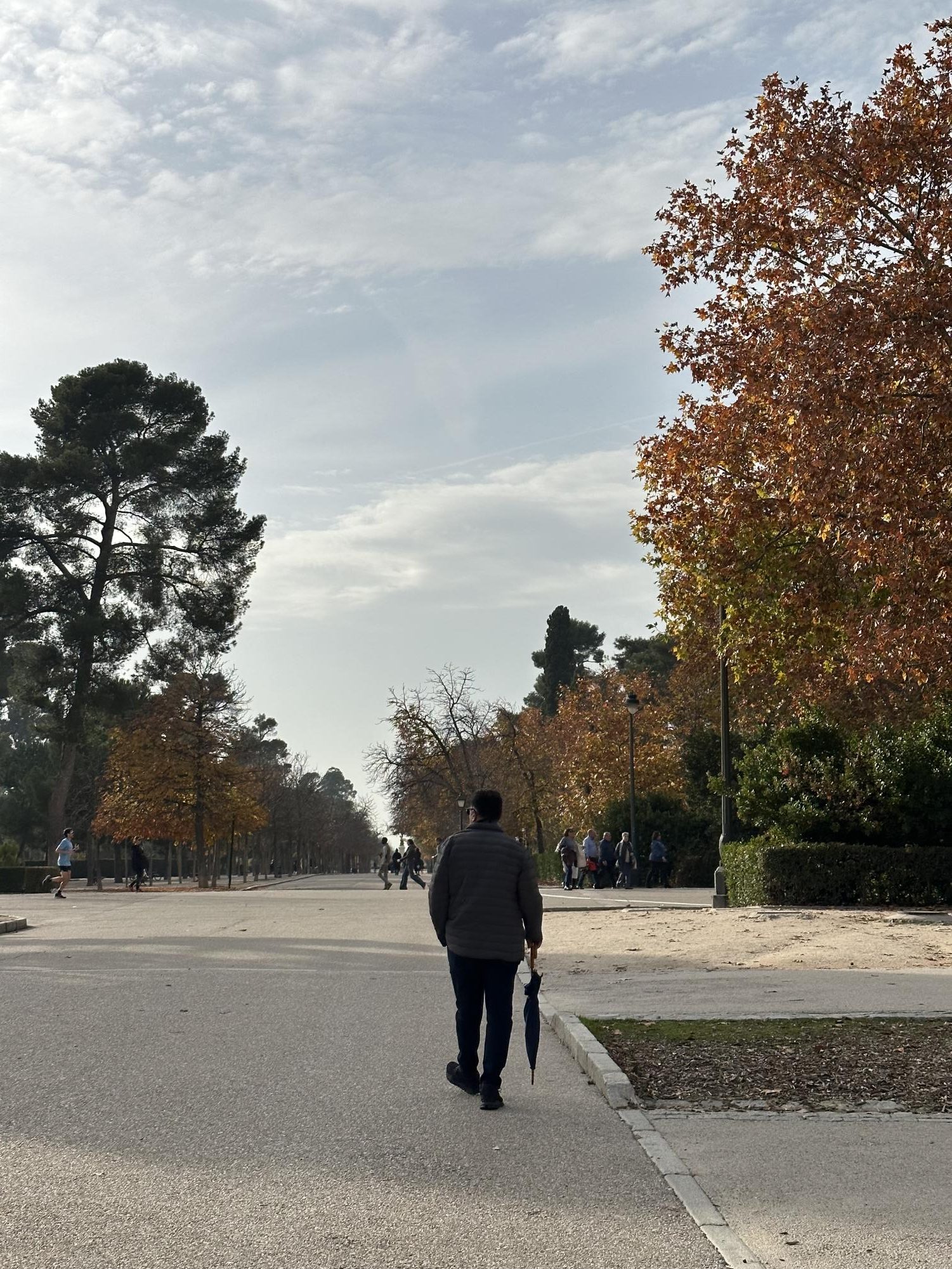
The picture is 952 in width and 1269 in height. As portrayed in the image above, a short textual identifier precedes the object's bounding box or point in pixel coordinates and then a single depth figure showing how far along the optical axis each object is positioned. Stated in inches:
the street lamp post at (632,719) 1737.2
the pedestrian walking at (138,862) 1936.5
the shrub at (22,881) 1722.4
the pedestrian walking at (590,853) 1764.3
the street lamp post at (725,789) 1114.7
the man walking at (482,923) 316.2
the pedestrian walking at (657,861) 1781.5
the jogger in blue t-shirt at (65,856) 1427.2
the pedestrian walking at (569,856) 1771.7
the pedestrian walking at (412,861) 2126.0
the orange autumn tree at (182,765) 2204.7
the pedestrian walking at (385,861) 2396.7
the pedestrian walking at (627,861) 1758.1
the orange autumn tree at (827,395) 516.4
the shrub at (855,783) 1016.9
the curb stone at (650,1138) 199.2
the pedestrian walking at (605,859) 1881.2
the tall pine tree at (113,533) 2004.2
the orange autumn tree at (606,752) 2363.4
